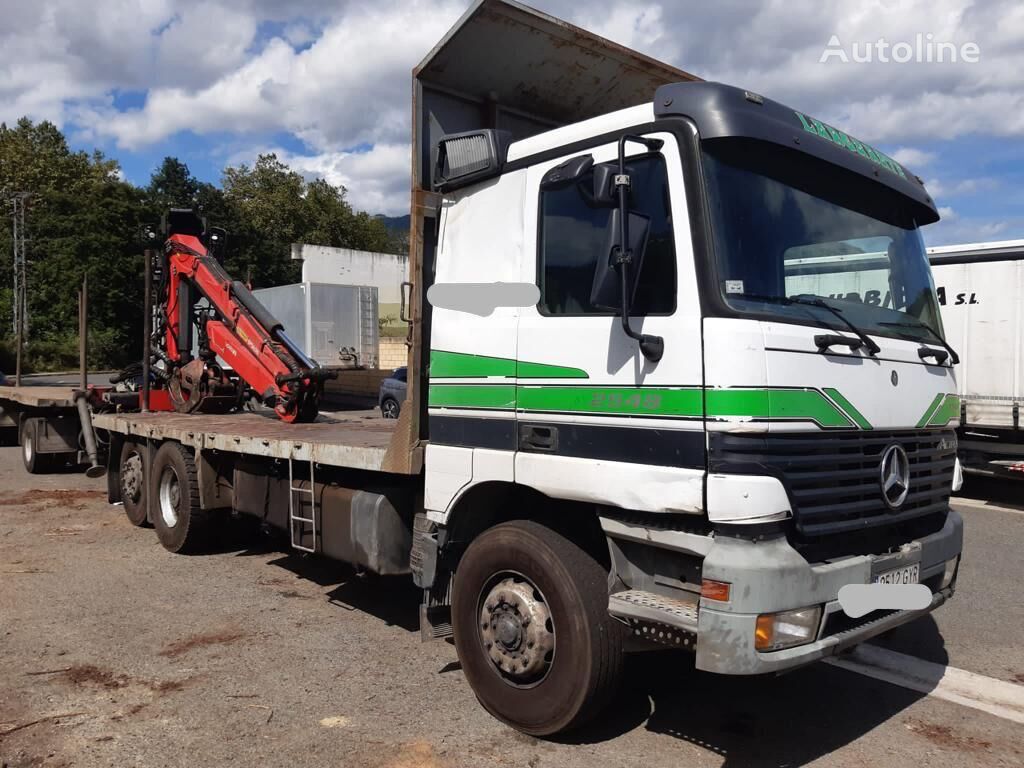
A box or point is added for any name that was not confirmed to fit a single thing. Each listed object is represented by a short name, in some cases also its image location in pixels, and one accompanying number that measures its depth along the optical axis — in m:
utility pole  43.46
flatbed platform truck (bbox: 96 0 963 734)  3.26
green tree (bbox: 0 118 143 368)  46.25
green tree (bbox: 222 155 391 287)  61.16
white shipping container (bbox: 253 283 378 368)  24.88
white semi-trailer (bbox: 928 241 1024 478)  10.20
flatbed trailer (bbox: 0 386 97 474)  12.28
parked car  13.57
